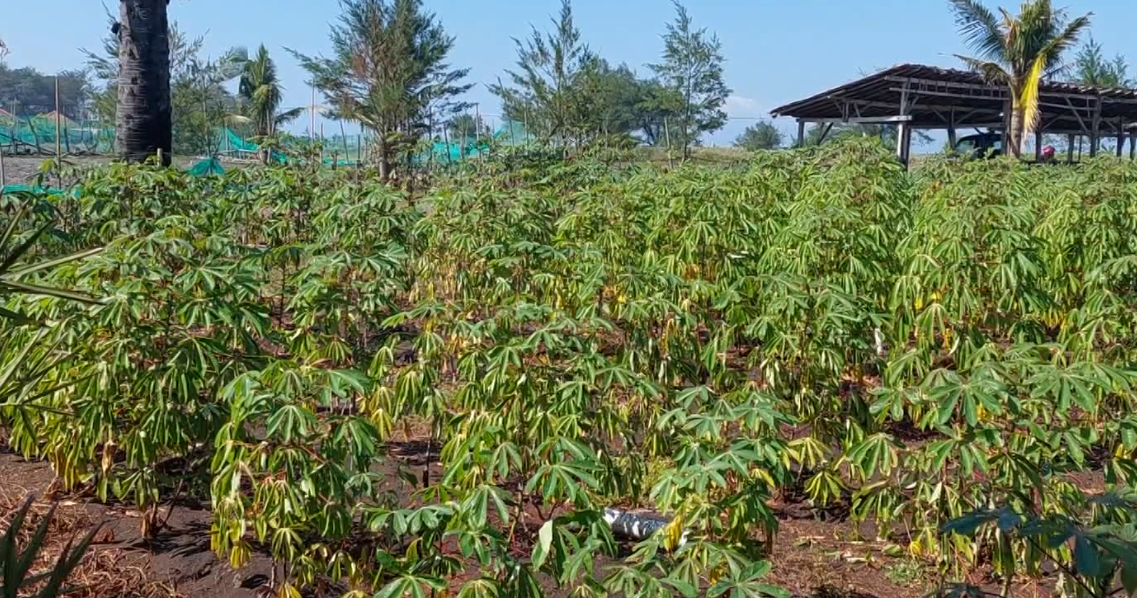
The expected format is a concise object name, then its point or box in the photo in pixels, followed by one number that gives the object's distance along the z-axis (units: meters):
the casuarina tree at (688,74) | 21.47
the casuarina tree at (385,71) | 16.17
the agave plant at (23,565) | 1.37
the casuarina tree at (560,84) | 15.78
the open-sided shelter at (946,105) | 18.19
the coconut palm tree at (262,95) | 24.20
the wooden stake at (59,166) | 6.67
